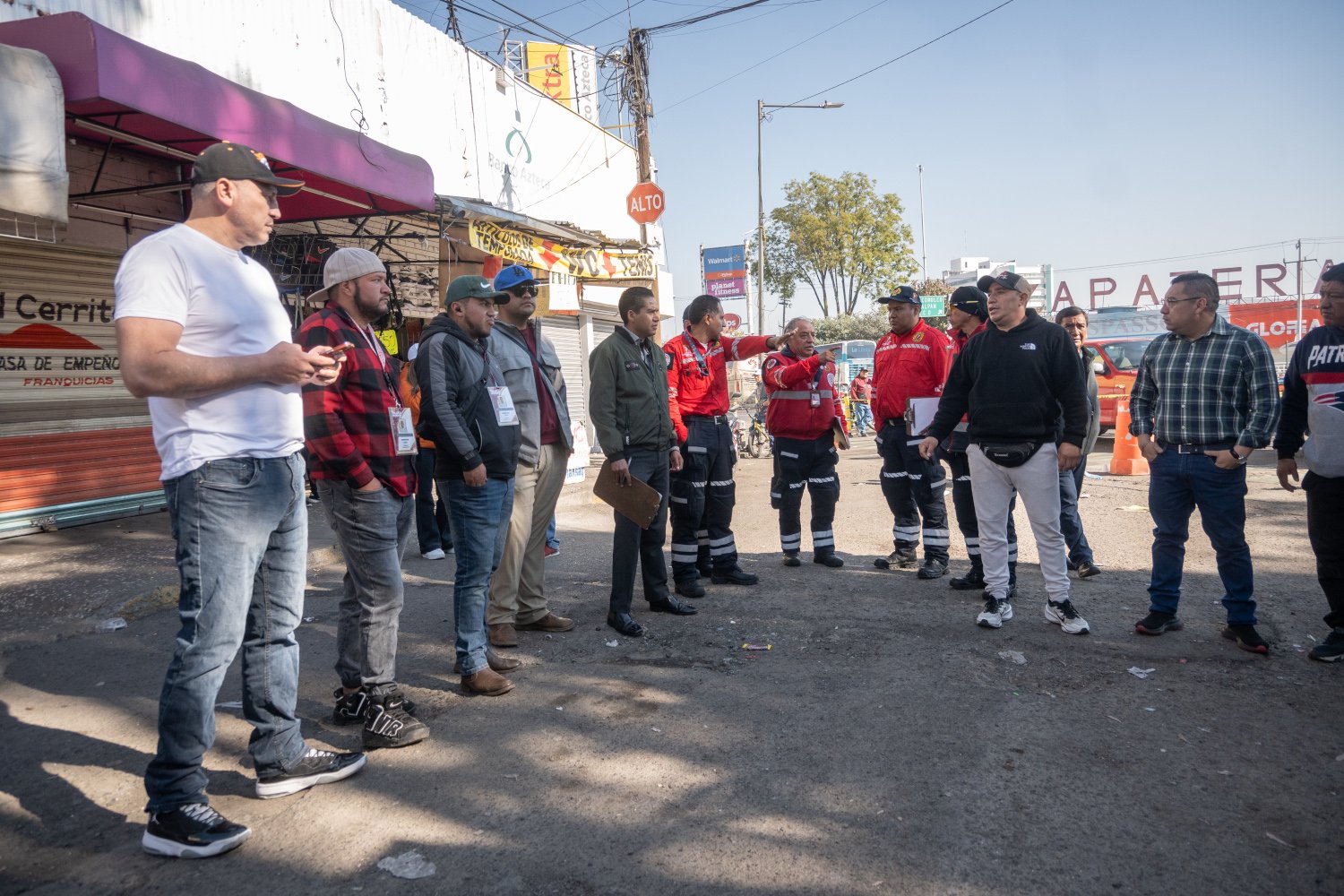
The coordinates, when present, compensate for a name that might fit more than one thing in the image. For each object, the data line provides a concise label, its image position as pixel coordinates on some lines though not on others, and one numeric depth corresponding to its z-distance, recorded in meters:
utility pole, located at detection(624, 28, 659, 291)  18.27
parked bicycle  19.06
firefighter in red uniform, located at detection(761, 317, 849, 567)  7.12
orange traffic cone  12.86
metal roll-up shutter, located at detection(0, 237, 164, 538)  7.86
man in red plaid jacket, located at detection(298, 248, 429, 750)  3.56
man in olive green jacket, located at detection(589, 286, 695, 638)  5.51
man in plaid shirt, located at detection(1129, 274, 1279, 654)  4.87
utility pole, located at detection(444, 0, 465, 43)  13.59
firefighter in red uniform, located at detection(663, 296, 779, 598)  6.59
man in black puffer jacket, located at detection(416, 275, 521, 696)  4.16
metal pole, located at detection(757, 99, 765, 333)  32.31
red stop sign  17.58
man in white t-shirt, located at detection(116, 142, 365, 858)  2.63
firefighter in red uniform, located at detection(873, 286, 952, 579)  6.90
